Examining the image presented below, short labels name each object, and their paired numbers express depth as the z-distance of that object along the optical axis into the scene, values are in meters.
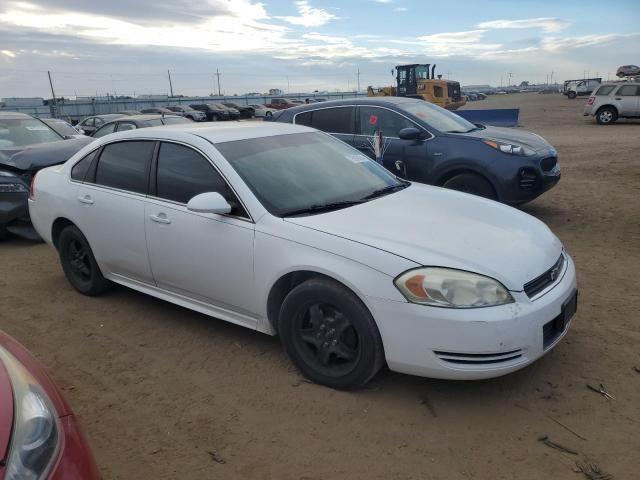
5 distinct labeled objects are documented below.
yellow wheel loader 27.09
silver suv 22.39
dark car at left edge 6.84
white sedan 2.81
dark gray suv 6.58
